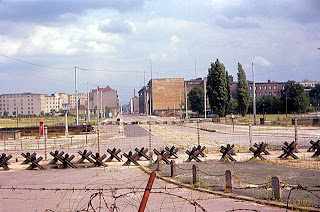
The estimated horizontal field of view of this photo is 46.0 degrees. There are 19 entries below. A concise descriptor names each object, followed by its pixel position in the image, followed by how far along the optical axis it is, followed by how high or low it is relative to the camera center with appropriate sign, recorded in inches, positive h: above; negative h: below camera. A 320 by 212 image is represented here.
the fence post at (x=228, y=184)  453.0 -90.0
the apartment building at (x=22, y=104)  7254.4 +174.1
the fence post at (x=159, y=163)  671.6 -93.5
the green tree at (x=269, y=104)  4488.2 +61.7
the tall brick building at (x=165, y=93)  5851.4 +274.9
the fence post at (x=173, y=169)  594.1 -93.8
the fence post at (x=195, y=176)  511.1 -90.6
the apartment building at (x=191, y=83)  6245.1 +455.9
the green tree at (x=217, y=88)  3506.4 +201.2
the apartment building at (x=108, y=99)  7524.6 +255.0
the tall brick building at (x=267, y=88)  6343.5 +353.4
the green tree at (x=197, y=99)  4549.7 +135.0
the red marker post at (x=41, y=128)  1333.4 -57.0
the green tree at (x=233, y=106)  4913.9 +44.2
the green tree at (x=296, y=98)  3956.7 +108.0
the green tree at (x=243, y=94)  3513.8 +142.1
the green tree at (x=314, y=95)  6053.2 +217.1
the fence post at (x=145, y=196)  198.8 -45.3
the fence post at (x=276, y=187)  397.4 -84.0
